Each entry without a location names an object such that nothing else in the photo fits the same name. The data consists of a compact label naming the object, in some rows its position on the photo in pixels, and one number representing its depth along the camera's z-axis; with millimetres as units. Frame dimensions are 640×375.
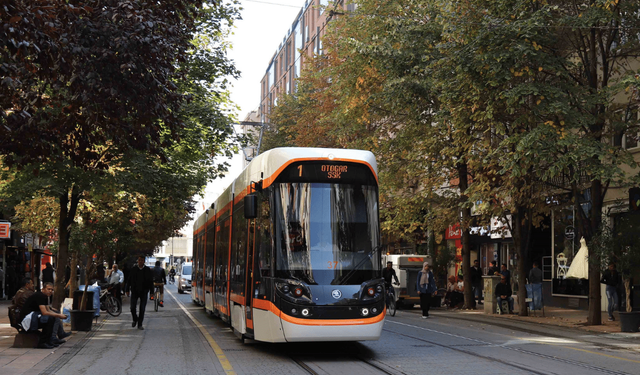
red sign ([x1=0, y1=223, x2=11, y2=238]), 29031
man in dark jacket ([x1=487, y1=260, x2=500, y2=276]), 30322
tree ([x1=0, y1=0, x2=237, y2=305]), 10344
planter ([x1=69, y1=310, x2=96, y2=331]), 17719
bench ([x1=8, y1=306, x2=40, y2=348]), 13953
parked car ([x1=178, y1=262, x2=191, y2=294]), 51844
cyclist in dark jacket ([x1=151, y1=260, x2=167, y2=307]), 29709
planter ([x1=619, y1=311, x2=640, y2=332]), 18266
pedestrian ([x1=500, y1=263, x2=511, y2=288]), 26634
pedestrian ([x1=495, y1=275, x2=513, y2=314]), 25859
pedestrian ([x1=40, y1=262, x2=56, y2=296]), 30881
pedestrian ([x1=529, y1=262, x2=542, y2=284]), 27203
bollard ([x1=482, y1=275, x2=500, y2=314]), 26531
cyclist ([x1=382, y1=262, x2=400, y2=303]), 23909
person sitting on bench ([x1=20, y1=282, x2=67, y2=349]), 14008
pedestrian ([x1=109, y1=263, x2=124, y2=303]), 26547
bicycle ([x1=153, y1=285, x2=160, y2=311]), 27586
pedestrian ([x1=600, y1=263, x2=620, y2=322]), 22031
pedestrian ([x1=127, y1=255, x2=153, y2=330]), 18219
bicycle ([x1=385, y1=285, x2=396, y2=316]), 23953
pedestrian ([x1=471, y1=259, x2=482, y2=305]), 33469
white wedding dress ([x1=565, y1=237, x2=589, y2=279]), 22375
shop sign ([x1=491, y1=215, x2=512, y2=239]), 29156
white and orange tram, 11797
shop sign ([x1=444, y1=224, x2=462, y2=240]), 40688
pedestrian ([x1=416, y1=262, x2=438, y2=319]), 22297
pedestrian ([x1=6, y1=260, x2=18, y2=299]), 38719
